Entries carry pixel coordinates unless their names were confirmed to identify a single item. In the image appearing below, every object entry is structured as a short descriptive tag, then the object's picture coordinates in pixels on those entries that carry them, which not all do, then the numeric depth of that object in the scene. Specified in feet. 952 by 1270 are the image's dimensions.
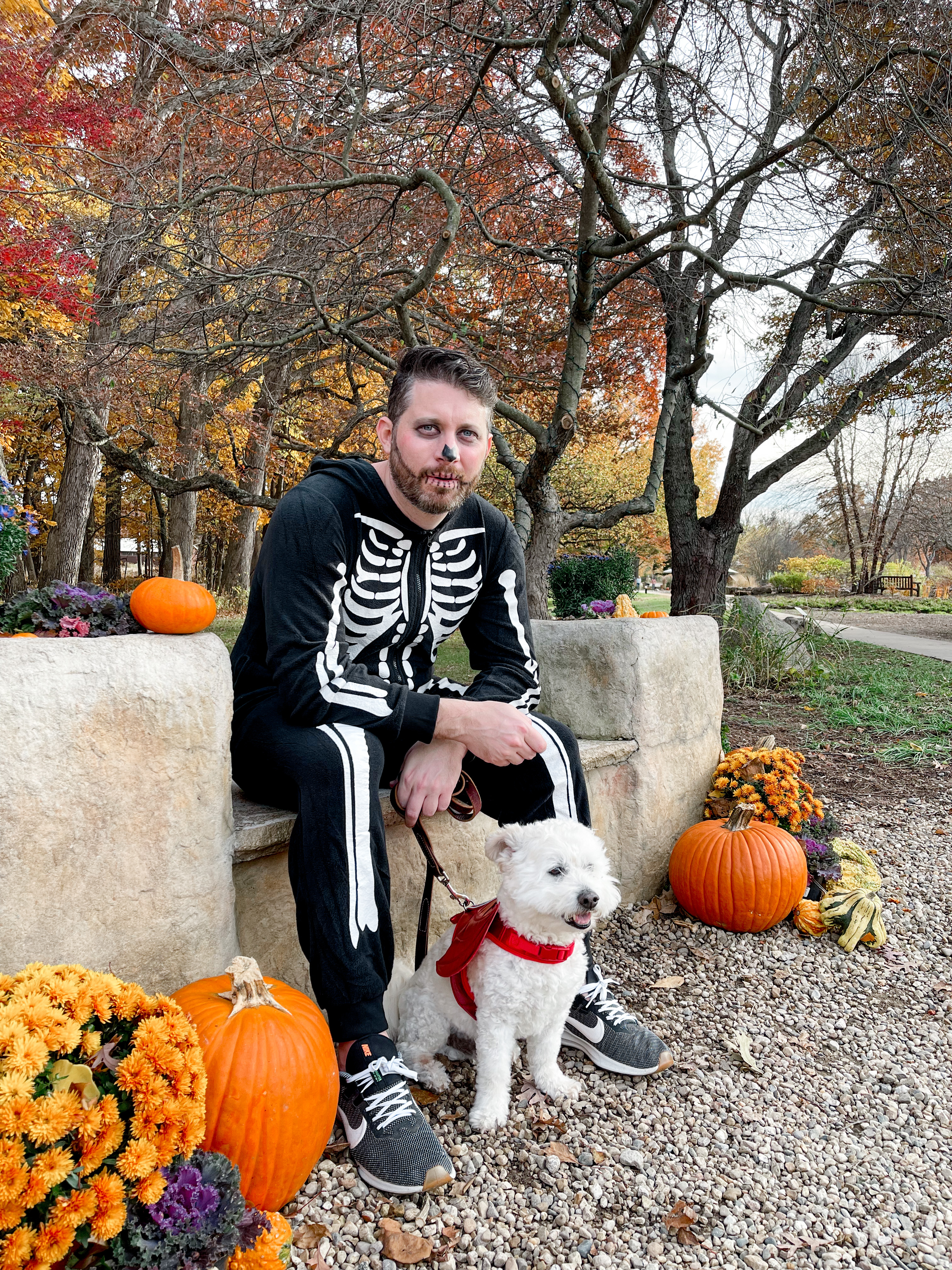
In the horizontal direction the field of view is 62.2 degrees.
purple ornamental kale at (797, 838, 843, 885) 10.43
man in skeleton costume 5.95
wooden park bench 92.12
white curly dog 6.15
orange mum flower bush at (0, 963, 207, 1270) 3.55
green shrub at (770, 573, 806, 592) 99.19
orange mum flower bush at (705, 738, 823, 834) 10.64
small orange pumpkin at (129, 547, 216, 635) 6.58
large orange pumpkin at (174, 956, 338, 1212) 5.02
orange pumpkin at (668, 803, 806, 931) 9.59
